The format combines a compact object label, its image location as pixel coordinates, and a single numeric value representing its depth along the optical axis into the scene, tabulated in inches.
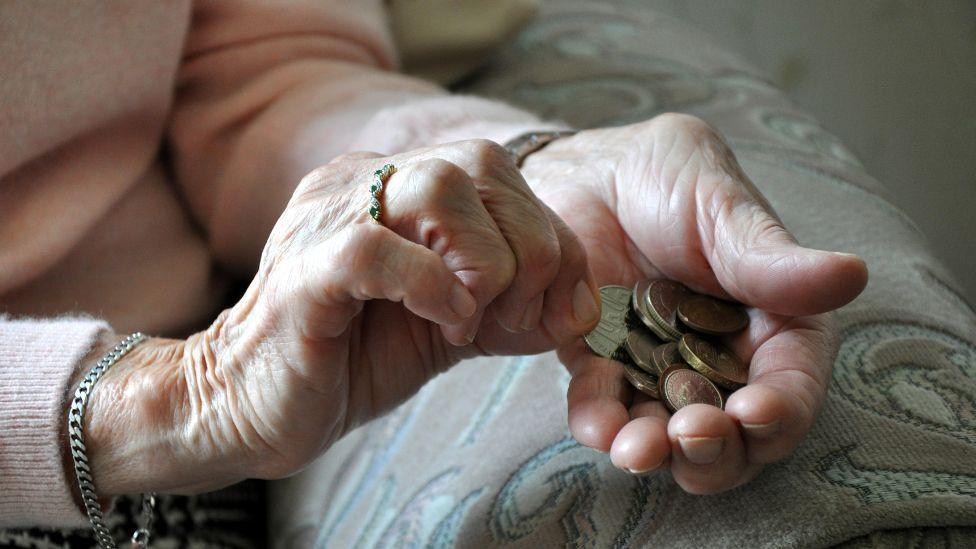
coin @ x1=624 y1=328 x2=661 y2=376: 24.1
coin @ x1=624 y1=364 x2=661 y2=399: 22.8
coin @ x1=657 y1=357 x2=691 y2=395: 22.8
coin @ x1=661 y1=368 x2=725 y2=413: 21.9
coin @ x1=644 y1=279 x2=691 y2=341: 25.3
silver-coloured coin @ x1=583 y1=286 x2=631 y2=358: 24.6
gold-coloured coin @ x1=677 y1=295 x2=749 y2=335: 24.5
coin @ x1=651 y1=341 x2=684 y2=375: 24.1
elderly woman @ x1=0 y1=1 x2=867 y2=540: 20.0
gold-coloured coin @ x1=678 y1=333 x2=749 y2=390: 22.9
